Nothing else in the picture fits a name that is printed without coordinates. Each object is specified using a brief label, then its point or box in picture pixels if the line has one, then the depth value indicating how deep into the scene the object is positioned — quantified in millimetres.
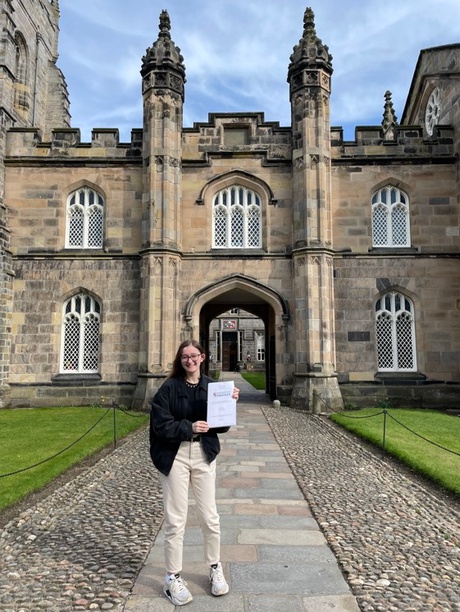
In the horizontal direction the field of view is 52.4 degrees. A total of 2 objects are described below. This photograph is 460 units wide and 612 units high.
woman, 3488
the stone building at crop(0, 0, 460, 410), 14695
